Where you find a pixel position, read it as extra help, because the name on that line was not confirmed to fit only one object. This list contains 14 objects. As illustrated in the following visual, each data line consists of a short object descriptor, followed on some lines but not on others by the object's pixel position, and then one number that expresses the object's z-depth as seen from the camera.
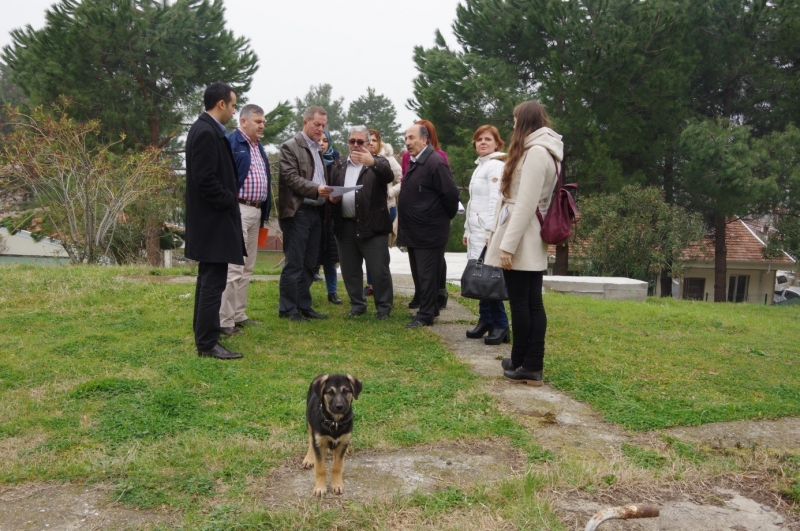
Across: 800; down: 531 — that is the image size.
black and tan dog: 2.93
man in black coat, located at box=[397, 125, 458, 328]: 6.15
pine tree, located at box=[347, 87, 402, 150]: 55.66
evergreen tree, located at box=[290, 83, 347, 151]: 60.75
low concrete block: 10.10
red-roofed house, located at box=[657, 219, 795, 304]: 25.84
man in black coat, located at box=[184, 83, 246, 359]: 4.84
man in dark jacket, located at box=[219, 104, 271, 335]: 5.75
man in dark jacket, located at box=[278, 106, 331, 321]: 6.17
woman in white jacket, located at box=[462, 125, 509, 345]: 5.71
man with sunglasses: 6.35
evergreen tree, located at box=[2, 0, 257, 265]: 18.81
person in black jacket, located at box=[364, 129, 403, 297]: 6.93
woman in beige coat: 4.46
